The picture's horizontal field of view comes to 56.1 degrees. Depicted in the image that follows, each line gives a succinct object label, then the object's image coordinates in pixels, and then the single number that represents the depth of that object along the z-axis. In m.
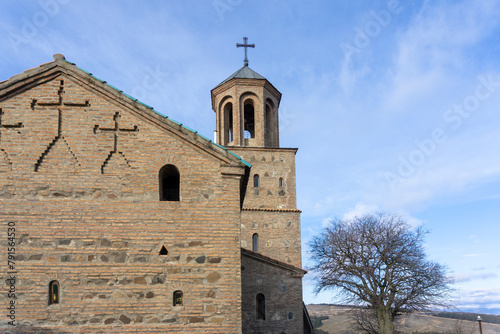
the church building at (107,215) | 9.88
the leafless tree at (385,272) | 26.11
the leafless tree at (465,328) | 47.06
